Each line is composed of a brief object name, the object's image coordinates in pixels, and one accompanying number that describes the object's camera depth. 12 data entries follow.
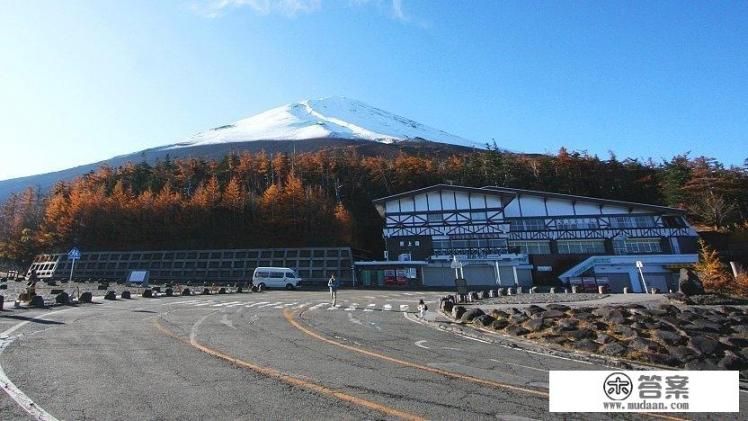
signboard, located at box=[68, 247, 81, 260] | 24.62
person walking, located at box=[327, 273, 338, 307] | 20.49
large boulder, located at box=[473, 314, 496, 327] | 12.41
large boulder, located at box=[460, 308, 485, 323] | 13.26
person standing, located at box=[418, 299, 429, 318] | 15.17
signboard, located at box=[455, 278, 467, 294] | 22.28
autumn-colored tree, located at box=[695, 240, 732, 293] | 28.95
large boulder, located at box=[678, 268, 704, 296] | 16.44
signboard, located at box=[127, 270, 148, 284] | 39.80
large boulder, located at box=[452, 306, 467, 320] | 13.95
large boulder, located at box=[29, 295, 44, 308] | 17.83
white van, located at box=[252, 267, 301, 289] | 37.66
